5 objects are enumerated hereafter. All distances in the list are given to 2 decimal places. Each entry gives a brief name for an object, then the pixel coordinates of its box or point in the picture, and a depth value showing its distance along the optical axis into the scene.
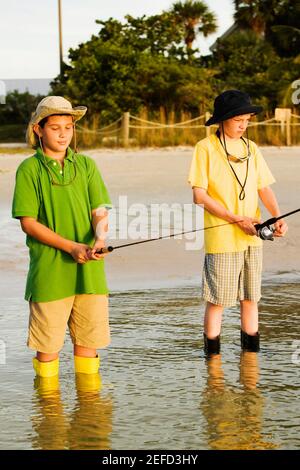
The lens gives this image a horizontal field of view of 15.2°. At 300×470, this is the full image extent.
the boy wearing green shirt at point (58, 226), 5.39
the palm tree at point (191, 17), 45.94
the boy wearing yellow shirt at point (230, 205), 6.12
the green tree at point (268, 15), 42.00
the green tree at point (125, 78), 32.72
